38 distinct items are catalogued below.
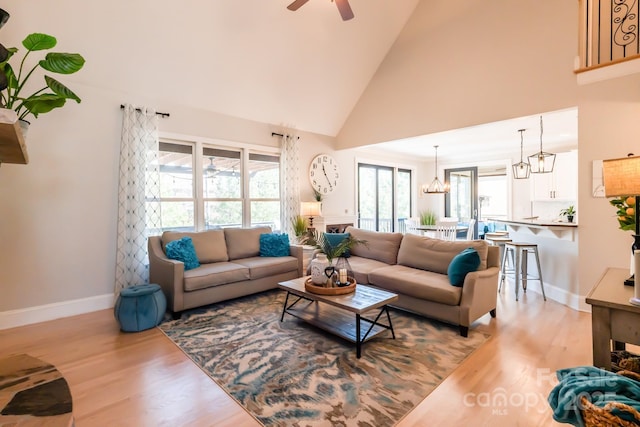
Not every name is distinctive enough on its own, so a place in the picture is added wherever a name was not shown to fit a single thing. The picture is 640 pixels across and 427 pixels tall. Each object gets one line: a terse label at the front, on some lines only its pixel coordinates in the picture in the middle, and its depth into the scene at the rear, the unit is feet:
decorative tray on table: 9.18
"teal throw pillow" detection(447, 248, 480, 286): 9.70
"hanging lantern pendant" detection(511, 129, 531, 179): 17.22
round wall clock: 19.95
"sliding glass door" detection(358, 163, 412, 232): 24.08
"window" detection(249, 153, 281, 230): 17.43
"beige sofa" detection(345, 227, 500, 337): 9.53
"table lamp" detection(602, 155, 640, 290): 4.87
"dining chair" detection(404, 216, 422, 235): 21.23
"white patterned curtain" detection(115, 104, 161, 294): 12.43
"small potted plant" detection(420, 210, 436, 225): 27.25
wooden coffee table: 8.36
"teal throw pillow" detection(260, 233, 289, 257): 14.89
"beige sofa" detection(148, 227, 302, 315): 10.98
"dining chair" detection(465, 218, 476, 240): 19.06
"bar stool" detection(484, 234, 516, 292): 14.80
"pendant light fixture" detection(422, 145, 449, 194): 21.79
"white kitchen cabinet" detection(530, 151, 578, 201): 18.53
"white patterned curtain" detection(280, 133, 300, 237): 18.11
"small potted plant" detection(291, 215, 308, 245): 18.33
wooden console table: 4.43
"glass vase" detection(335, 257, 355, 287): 9.71
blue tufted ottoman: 9.84
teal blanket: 3.11
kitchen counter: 12.18
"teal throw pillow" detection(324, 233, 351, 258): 14.55
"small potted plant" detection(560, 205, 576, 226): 15.82
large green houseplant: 7.70
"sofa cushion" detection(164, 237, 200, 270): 11.71
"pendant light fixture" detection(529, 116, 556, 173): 15.69
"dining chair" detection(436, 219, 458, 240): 18.44
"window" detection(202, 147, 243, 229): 15.65
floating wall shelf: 3.88
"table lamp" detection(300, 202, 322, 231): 18.03
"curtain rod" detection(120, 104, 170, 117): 13.42
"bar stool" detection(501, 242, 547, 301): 13.19
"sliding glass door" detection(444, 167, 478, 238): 25.64
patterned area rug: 6.20
